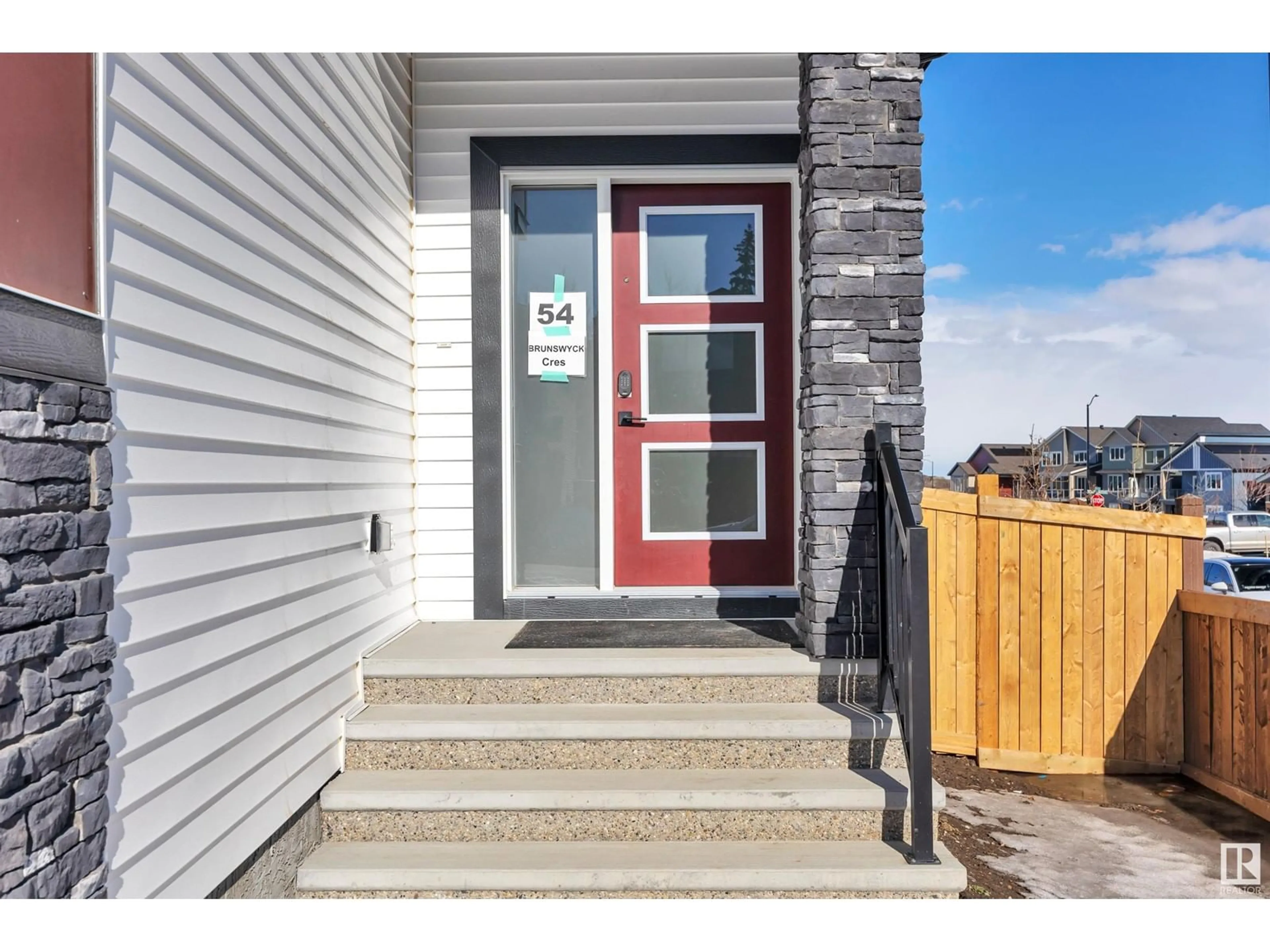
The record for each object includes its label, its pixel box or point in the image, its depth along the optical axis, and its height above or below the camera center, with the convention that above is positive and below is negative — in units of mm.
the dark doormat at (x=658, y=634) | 2836 -630
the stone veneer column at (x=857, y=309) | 2588 +614
